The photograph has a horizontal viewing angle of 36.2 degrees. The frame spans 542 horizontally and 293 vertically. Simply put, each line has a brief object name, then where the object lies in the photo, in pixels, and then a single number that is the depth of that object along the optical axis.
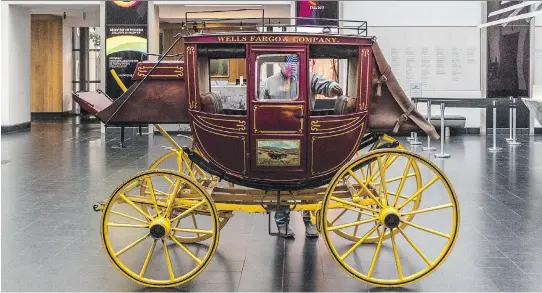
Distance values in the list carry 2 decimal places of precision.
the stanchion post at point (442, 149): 13.62
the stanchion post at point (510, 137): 16.47
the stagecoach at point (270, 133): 5.38
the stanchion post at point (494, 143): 14.41
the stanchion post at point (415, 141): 16.12
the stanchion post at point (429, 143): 14.81
